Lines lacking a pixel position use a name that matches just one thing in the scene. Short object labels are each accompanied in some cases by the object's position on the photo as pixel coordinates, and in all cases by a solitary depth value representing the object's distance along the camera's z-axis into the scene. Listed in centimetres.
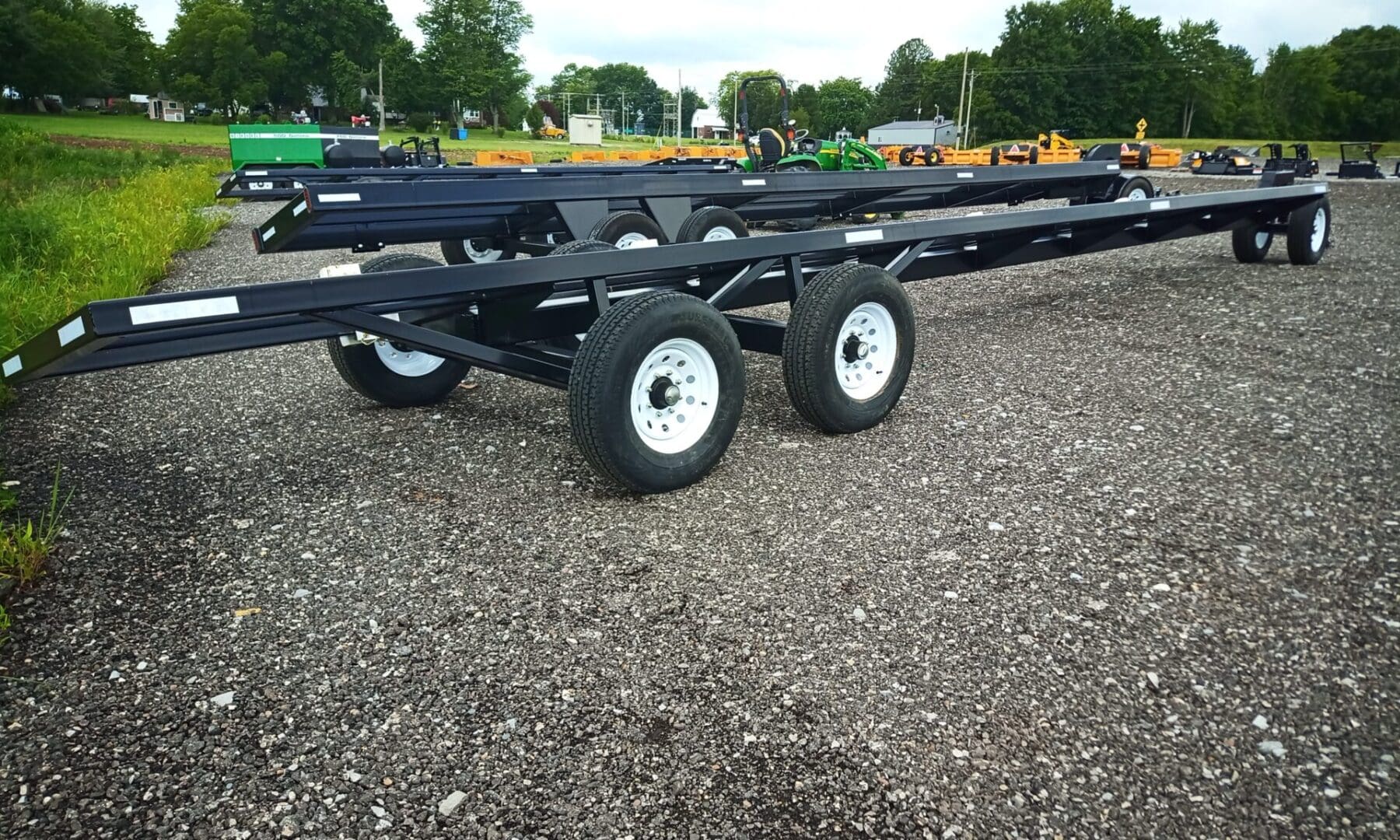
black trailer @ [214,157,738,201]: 918
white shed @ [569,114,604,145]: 6762
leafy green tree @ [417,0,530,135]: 9225
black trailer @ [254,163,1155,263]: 586
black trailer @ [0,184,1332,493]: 307
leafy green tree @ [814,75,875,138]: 11901
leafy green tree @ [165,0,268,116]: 8219
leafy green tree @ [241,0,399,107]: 8794
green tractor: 1123
